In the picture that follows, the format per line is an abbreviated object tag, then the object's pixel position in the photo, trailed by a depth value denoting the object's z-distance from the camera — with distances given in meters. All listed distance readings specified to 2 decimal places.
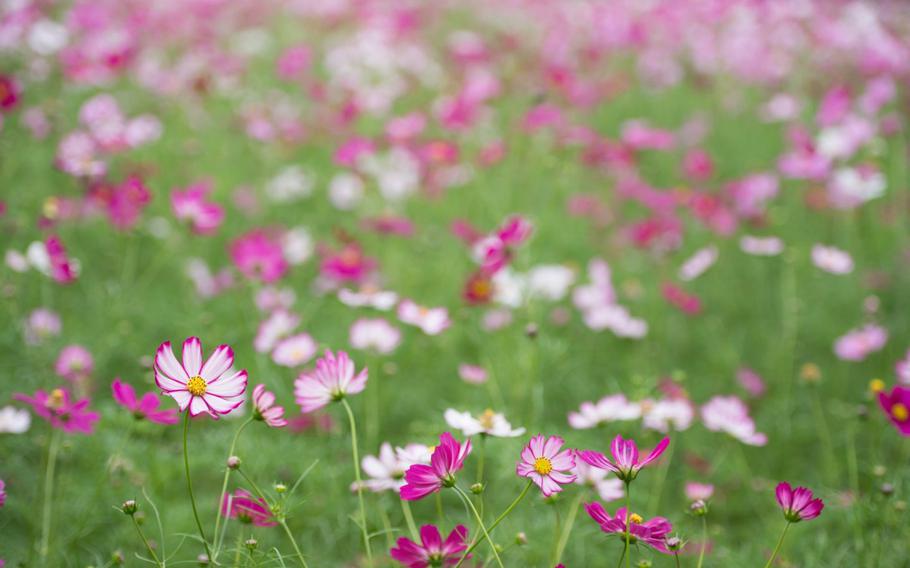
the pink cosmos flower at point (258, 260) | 3.74
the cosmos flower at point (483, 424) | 3.15
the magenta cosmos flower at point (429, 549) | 3.04
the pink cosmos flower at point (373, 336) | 3.49
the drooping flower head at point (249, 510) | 3.09
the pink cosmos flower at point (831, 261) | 3.91
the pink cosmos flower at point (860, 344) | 3.87
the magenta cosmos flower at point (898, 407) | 3.22
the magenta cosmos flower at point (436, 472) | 3.02
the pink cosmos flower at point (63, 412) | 3.19
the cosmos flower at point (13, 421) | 3.31
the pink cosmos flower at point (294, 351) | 3.44
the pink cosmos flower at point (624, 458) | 3.03
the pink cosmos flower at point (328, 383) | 3.12
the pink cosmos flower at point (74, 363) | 3.49
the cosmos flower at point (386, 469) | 3.17
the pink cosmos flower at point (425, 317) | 3.43
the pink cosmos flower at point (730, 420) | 3.38
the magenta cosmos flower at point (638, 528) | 3.03
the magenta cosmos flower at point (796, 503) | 3.06
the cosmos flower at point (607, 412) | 3.30
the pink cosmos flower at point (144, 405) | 3.15
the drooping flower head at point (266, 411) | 3.07
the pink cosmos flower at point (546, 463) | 3.05
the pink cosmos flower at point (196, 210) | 3.66
